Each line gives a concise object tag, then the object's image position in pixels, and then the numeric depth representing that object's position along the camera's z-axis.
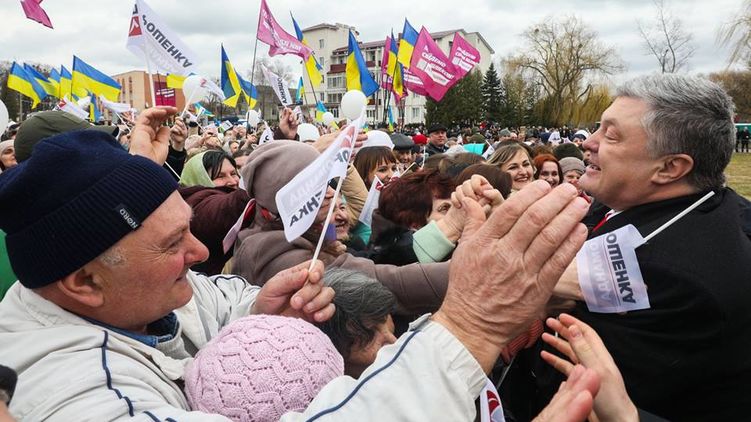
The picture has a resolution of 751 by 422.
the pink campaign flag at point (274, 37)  10.22
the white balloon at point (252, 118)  14.66
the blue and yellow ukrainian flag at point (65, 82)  16.95
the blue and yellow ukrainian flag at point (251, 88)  11.77
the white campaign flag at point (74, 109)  9.90
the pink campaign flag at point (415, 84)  11.67
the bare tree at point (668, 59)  27.67
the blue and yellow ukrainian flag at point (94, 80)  13.16
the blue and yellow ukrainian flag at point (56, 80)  18.53
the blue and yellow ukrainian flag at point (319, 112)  16.45
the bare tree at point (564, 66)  51.03
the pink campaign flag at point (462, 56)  11.71
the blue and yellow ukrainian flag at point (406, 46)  12.68
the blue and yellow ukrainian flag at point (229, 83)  14.00
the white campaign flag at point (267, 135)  8.19
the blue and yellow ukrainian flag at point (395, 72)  14.05
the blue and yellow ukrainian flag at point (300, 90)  15.13
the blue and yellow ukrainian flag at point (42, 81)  16.70
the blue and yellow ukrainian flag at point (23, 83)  14.98
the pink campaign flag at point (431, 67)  11.19
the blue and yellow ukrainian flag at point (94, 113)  17.86
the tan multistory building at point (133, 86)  74.31
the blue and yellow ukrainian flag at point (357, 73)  11.66
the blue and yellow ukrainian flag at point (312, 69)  12.58
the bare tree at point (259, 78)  57.72
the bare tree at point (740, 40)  24.50
